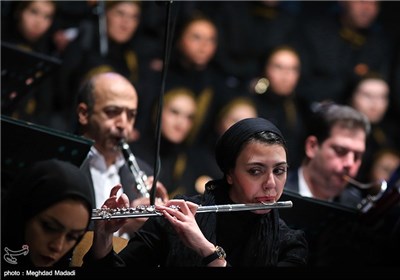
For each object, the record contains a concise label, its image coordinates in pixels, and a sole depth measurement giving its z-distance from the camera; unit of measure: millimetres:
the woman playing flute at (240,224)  5687
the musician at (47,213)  5016
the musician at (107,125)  7758
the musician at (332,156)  8539
